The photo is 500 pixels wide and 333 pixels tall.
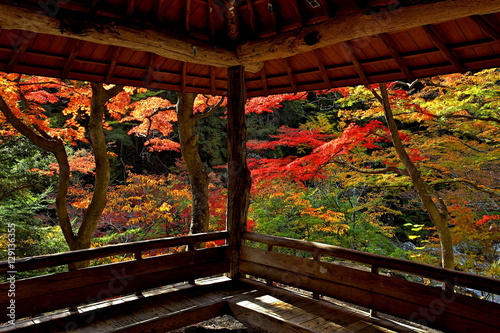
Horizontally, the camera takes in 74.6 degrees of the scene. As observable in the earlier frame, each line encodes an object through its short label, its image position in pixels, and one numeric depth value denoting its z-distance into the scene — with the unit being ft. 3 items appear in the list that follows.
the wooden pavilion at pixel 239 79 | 10.30
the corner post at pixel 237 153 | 14.97
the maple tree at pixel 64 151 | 22.20
